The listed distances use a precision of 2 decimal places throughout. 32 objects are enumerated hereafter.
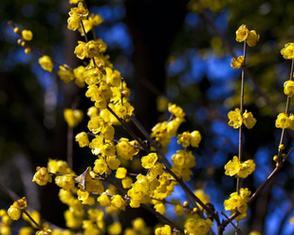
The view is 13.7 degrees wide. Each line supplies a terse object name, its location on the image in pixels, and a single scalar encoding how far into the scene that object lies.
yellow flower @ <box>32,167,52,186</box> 1.42
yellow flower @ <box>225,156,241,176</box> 1.42
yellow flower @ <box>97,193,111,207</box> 1.47
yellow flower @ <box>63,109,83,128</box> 1.89
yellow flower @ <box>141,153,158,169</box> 1.41
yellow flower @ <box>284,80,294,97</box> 1.40
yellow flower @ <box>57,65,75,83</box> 1.63
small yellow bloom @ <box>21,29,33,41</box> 1.62
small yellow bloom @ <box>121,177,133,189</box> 1.50
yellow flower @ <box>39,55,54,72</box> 1.65
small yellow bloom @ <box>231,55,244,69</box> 1.42
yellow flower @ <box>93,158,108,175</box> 1.41
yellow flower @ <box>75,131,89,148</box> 1.47
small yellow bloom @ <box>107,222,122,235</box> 1.86
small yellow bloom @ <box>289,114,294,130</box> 1.41
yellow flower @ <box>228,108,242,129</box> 1.42
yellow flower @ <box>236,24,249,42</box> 1.40
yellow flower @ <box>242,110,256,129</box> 1.42
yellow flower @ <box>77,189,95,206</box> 1.45
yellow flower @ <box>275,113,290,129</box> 1.41
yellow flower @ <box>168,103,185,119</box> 1.59
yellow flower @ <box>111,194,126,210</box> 1.44
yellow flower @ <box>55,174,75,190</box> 1.43
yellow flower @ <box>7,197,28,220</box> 1.44
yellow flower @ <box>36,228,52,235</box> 1.44
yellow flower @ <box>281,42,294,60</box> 1.41
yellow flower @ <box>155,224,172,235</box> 1.44
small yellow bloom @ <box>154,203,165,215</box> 1.56
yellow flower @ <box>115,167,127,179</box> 1.50
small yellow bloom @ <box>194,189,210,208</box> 1.67
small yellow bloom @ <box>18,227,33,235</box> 1.97
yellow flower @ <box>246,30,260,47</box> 1.41
